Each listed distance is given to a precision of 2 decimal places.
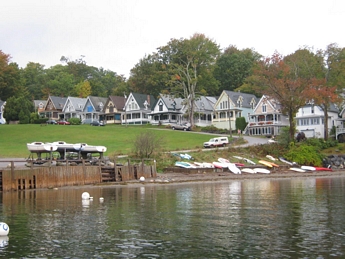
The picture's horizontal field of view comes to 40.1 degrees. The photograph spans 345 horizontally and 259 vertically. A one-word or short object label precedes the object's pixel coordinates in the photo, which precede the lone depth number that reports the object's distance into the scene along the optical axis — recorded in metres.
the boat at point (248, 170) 61.33
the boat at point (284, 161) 69.79
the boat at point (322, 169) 67.47
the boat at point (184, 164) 58.12
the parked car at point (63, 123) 111.94
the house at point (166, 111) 118.48
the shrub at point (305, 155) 70.44
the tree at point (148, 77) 120.18
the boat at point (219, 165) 60.45
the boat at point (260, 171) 61.77
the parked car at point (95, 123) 113.12
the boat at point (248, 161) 66.15
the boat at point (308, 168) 66.62
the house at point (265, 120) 100.69
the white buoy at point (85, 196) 34.09
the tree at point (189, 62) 107.44
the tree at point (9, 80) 115.69
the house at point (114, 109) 128.88
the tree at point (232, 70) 137.12
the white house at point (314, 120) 95.56
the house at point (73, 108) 132.41
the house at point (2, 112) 118.99
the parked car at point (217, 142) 76.04
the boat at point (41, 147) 48.62
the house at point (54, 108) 136.88
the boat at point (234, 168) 60.17
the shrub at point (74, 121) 113.19
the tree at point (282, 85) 74.81
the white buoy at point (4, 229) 20.46
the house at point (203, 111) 117.06
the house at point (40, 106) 140.15
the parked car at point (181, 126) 102.88
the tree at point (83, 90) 154.38
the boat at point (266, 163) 65.26
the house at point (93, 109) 130.95
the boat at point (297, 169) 65.81
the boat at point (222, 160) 62.50
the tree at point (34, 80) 166.38
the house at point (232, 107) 112.25
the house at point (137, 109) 123.25
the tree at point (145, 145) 58.69
